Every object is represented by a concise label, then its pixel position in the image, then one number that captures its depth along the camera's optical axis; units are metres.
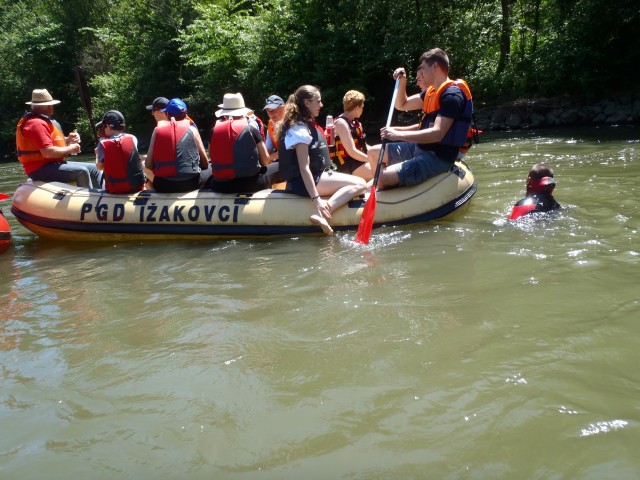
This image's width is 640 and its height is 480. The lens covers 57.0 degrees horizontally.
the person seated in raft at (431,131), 4.91
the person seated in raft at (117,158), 5.62
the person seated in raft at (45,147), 5.84
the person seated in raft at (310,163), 5.01
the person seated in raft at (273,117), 5.99
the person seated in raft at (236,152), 5.38
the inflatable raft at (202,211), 5.23
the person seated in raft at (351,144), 5.35
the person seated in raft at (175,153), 5.55
